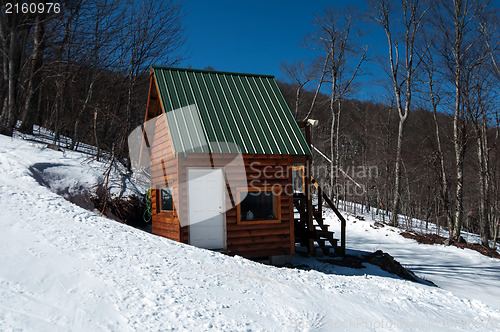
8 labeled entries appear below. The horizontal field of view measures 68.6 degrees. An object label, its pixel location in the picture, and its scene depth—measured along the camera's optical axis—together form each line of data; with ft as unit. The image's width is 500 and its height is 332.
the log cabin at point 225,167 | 29.78
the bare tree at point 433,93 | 58.10
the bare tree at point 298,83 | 82.12
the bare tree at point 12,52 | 46.55
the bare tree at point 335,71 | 77.82
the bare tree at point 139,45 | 66.44
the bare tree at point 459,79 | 53.98
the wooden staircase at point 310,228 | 36.81
